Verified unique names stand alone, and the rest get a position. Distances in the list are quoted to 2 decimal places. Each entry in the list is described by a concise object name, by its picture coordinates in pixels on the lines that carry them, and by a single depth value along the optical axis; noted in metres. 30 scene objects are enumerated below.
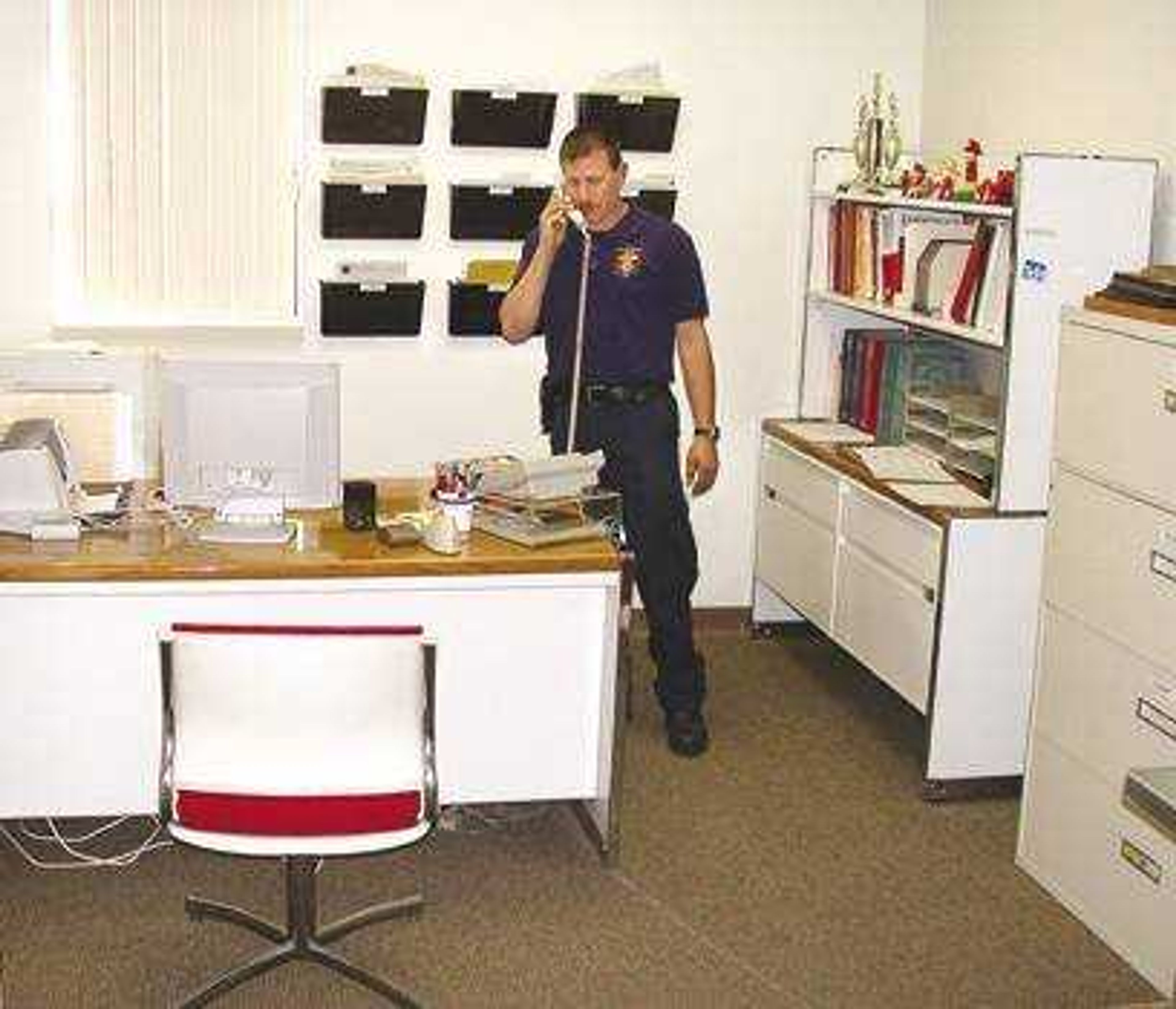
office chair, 2.75
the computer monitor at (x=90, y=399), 3.81
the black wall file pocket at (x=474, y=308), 5.30
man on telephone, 4.52
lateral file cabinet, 3.33
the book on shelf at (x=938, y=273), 4.67
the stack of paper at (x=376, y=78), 5.04
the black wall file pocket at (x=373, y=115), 5.06
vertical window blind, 4.95
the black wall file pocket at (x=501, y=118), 5.16
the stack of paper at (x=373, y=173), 5.12
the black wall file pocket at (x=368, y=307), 5.21
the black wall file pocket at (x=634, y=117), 5.24
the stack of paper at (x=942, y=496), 4.28
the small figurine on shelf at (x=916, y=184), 4.79
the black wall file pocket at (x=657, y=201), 5.35
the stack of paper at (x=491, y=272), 5.30
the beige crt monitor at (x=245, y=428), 3.60
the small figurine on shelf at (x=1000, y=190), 4.26
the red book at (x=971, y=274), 4.37
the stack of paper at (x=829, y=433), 5.23
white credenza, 4.20
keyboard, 3.63
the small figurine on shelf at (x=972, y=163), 4.82
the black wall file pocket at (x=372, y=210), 5.13
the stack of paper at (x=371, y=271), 5.22
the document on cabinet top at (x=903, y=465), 4.60
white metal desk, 3.51
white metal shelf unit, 3.97
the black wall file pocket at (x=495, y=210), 5.24
